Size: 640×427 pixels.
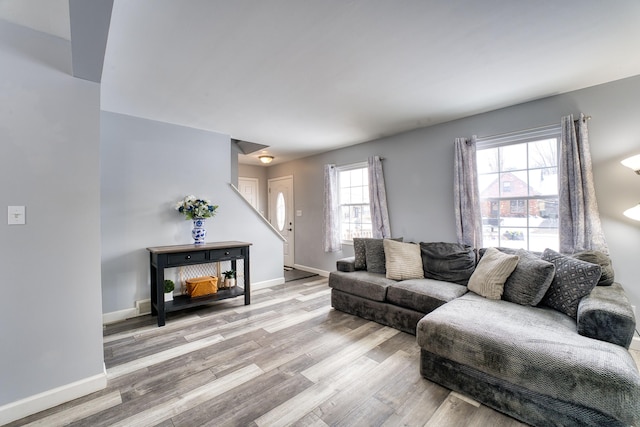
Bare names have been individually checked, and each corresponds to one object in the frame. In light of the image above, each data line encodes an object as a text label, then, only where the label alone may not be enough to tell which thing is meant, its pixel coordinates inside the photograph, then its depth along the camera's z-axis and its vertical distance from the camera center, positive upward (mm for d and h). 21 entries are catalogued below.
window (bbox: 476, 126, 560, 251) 2854 +270
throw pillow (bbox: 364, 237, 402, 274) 3451 -513
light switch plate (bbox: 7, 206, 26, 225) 1651 +97
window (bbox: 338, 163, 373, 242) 4621 +282
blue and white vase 3469 -100
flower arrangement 3488 +211
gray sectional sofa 1425 -818
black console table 2943 -447
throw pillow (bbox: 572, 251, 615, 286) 2248 -455
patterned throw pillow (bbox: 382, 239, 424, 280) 3139 -541
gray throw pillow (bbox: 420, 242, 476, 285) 2949 -540
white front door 5991 +245
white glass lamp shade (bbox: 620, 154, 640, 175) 2209 +375
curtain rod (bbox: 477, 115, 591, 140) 2730 +886
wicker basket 3391 -810
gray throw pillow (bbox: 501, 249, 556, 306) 2213 -600
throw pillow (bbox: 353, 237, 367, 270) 3602 -511
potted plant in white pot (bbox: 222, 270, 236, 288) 3750 -794
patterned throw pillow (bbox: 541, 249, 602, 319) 2025 -583
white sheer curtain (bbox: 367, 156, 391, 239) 4105 +242
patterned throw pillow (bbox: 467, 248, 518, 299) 2436 -587
